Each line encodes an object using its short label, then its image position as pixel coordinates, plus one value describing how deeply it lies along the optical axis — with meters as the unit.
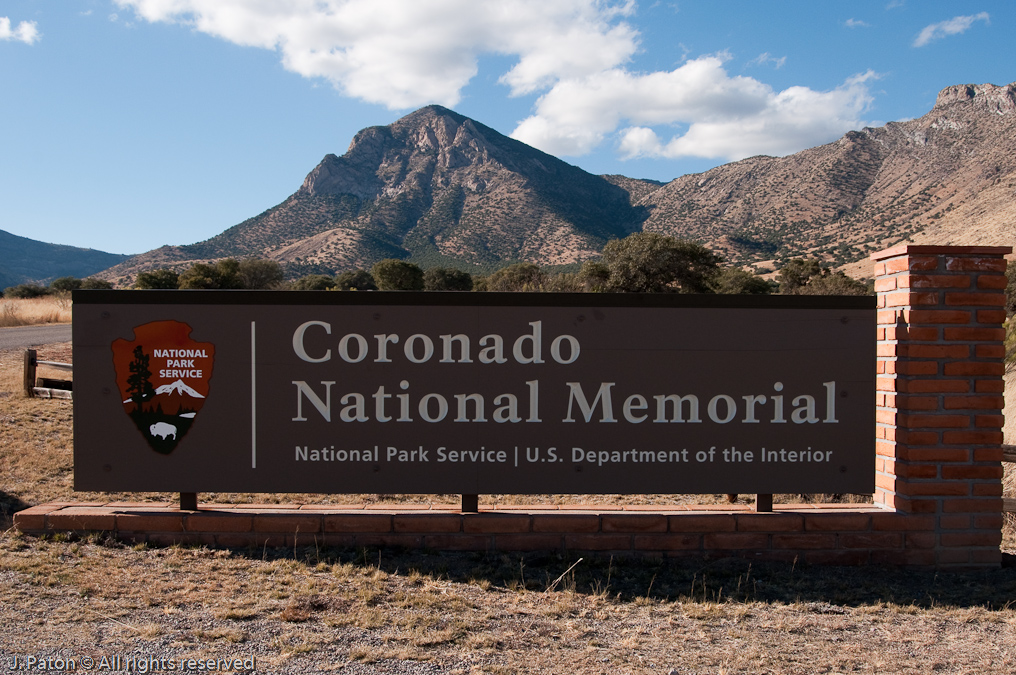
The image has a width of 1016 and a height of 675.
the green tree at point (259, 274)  67.12
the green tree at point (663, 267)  53.00
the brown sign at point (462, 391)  4.73
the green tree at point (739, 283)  54.69
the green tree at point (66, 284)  59.85
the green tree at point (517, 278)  61.14
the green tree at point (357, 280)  64.96
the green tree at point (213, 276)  56.06
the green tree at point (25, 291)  49.97
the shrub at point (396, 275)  67.81
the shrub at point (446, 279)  69.88
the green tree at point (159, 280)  53.17
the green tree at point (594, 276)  56.78
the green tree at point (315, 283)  63.68
